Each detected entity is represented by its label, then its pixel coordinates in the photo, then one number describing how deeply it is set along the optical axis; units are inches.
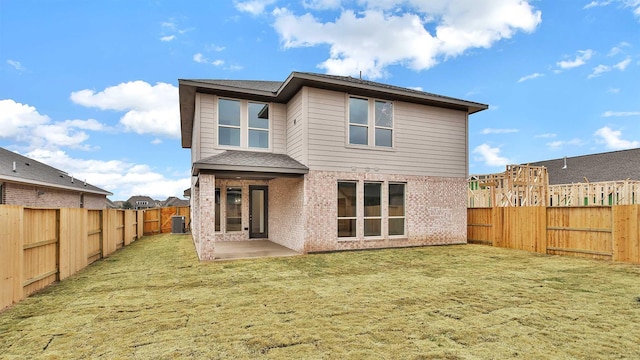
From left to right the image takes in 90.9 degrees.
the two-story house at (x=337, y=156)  391.9
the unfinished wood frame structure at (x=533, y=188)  553.6
